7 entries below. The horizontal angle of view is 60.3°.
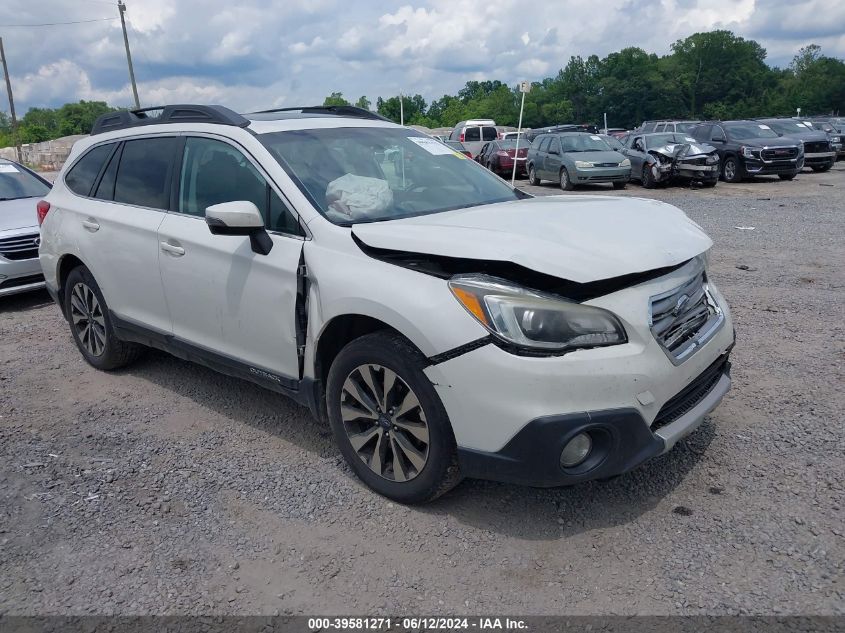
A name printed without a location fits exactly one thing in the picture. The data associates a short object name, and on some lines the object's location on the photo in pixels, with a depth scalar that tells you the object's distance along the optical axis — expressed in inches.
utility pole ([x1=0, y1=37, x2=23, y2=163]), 1914.4
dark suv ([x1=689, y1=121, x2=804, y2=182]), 743.7
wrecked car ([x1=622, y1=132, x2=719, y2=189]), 723.4
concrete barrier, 1757.9
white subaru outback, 113.5
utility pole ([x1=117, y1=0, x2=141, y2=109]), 1565.7
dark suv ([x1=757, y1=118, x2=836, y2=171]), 847.1
